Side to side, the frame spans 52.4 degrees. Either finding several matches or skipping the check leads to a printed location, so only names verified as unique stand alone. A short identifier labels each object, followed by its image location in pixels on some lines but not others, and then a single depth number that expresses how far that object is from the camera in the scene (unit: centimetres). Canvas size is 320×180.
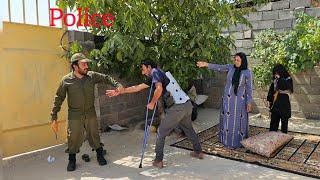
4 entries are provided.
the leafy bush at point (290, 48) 589
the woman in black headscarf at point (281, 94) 506
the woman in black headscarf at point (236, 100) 462
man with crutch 403
